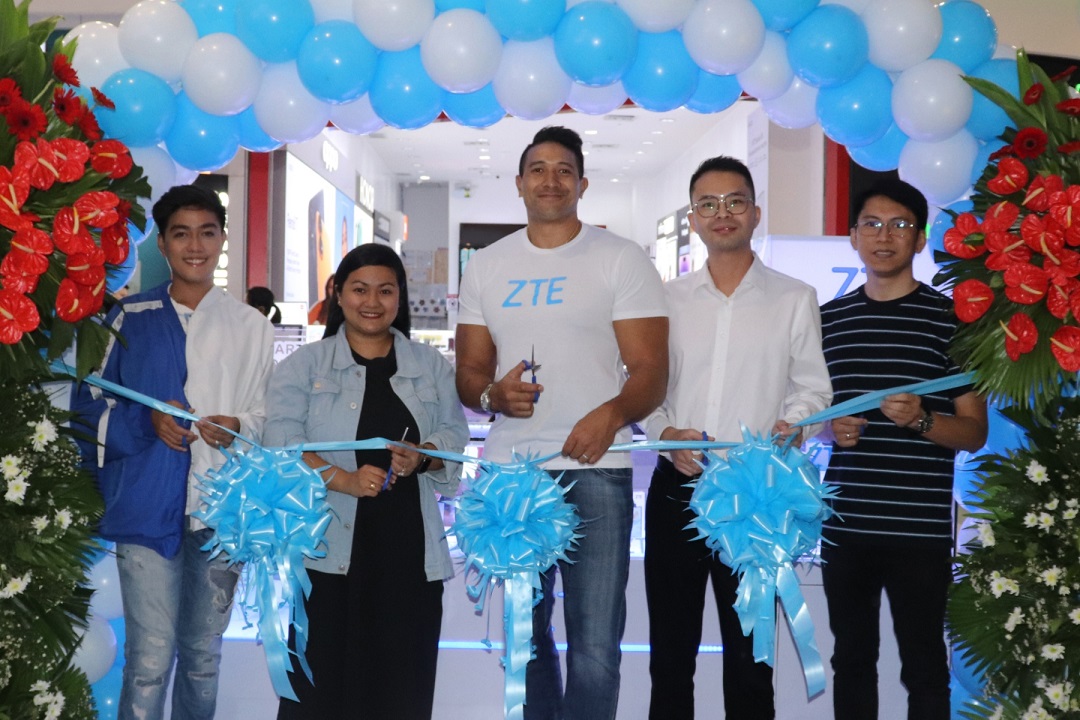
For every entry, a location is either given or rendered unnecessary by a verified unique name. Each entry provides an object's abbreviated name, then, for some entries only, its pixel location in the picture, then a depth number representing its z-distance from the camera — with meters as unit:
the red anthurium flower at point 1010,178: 2.23
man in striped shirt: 2.57
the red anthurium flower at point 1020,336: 2.16
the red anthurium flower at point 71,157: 2.21
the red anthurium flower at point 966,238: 2.25
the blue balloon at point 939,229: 2.99
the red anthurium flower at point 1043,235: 2.14
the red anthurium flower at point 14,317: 2.15
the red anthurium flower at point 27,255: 2.15
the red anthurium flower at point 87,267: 2.21
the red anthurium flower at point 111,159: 2.31
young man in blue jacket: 2.50
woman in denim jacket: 2.44
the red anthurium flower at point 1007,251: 2.19
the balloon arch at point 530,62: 2.79
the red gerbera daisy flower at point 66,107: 2.29
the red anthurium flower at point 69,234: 2.19
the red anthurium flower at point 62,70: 2.30
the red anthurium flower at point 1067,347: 2.13
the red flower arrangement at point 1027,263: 2.15
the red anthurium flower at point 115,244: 2.28
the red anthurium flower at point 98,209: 2.22
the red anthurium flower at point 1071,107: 2.22
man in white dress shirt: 2.50
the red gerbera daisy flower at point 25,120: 2.19
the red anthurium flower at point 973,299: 2.23
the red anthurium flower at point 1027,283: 2.15
